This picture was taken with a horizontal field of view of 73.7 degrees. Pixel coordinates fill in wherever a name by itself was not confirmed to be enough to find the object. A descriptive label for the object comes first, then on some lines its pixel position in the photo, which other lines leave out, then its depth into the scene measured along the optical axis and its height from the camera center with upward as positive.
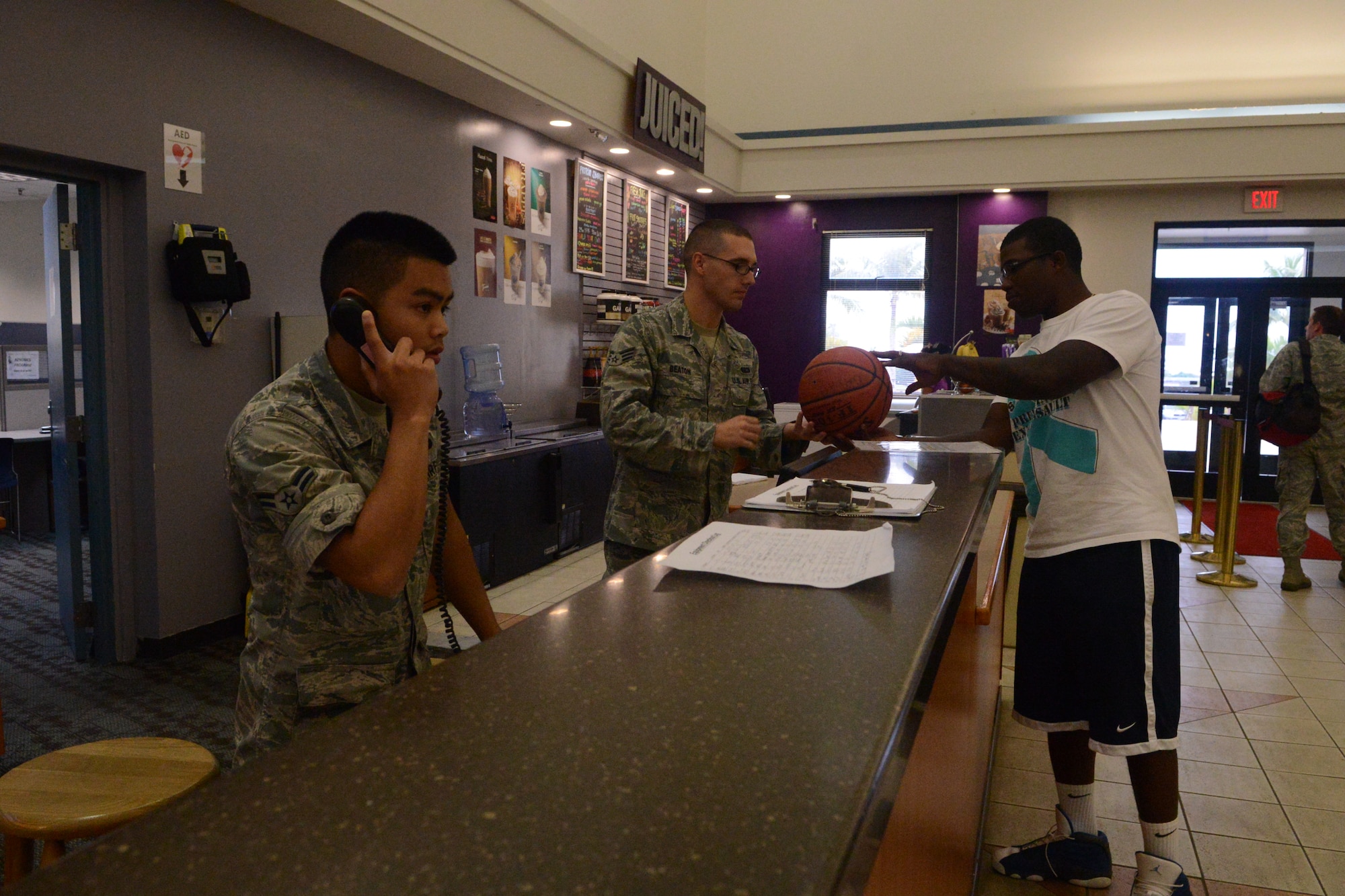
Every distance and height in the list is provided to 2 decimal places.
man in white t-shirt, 2.21 -0.37
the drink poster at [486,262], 6.41 +0.79
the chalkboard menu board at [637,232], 8.46 +1.36
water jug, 6.21 -0.13
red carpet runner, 7.39 -1.36
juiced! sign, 7.22 +2.20
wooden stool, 1.58 -0.79
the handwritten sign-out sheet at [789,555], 1.47 -0.31
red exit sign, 9.17 +1.88
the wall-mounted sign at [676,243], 9.43 +1.39
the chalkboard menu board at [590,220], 7.58 +1.33
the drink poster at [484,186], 6.33 +1.33
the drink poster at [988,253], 9.66 +1.37
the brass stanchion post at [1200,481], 6.90 -0.75
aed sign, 4.17 +0.99
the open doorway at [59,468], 4.17 -0.62
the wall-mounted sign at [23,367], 8.73 +0.00
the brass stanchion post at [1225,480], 6.34 -0.69
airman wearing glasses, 2.75 -0.05
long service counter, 0.64 -0.35
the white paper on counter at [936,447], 3.61 -0.29
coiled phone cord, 1.76 -0.28
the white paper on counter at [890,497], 2.06 -0.29
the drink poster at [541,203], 7.05 +1.35
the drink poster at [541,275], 7.14 +0.79
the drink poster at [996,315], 9.70 +0.70
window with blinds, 10.11 +1.02
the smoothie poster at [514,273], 6.74 +0.76
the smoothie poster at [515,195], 6.70 +1.34
